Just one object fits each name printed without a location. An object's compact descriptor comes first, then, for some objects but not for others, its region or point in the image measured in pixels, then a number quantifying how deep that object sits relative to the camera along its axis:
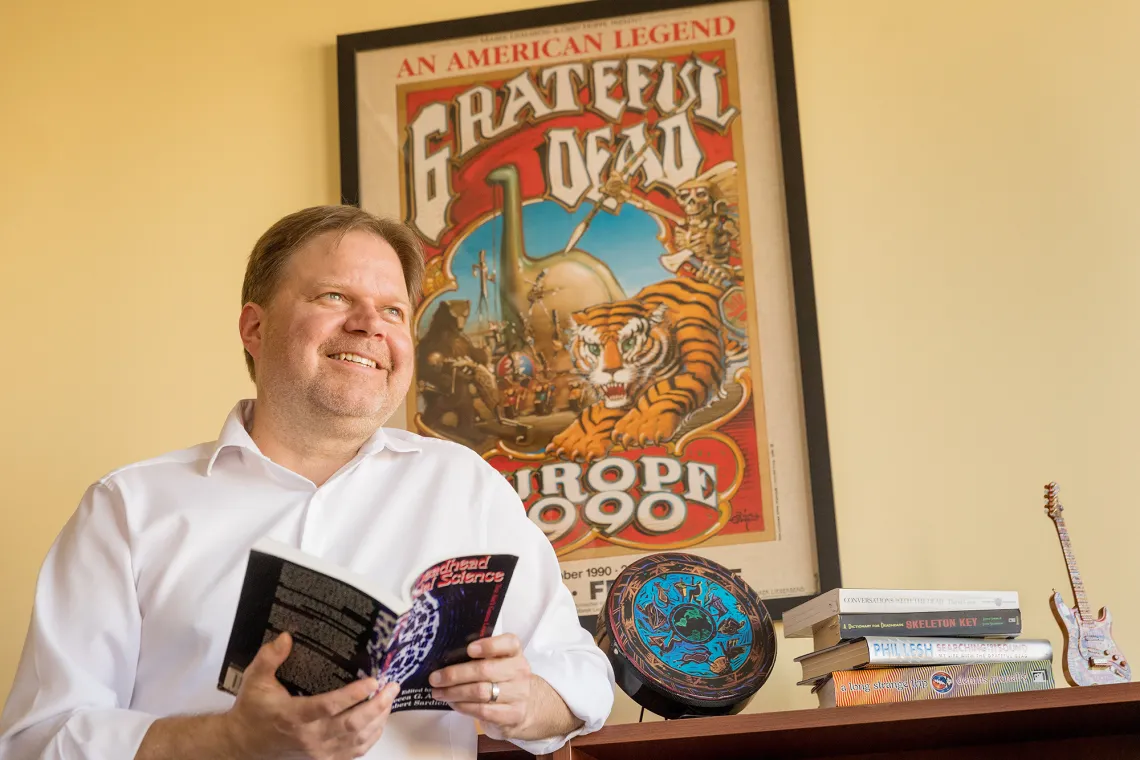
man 1.28
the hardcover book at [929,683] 1.59
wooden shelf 1.53
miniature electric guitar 1.65
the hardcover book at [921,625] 1.62
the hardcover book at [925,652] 1.60
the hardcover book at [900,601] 1.63
